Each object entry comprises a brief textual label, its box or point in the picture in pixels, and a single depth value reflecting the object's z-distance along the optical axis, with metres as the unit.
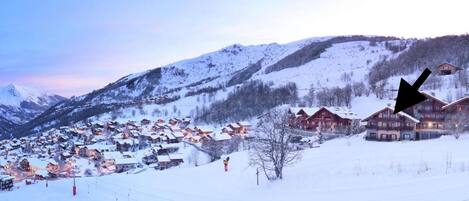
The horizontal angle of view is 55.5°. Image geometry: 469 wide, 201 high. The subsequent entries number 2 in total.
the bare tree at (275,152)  25.60
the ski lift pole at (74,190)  28.61
